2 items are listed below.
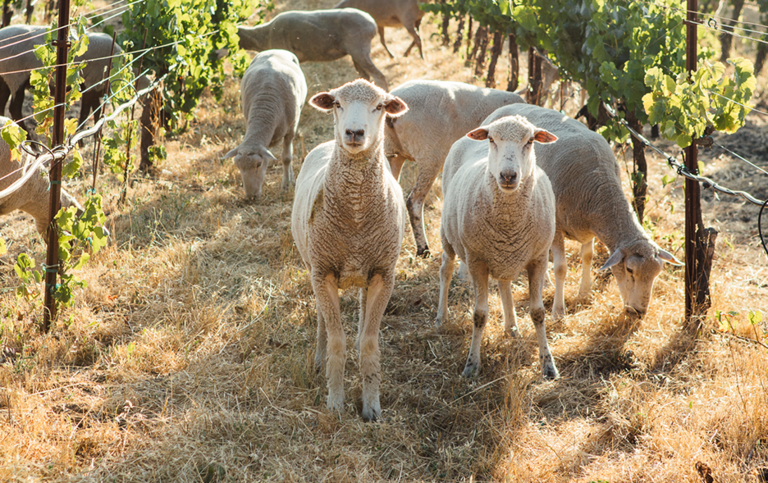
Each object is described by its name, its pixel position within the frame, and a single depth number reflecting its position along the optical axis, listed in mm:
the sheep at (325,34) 10391
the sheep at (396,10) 13367
